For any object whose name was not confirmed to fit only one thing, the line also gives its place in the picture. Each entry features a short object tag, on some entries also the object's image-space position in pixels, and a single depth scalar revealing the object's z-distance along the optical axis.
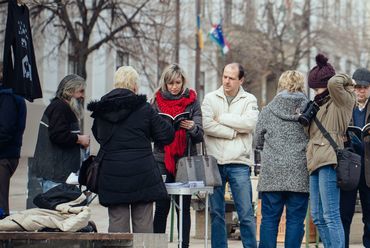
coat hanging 9.81
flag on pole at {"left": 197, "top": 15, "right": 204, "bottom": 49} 41.44
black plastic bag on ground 9.31
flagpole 41.58
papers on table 10.86
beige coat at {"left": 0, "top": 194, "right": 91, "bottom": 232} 8.73
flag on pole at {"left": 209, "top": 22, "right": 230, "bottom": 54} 44.66
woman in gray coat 11.24
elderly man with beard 12.12
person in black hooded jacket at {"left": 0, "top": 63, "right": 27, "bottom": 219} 11.97
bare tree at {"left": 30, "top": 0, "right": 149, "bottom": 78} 35.49
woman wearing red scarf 11.54
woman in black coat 9.99
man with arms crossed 11.64
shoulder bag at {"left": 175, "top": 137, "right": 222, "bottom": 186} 11.15
